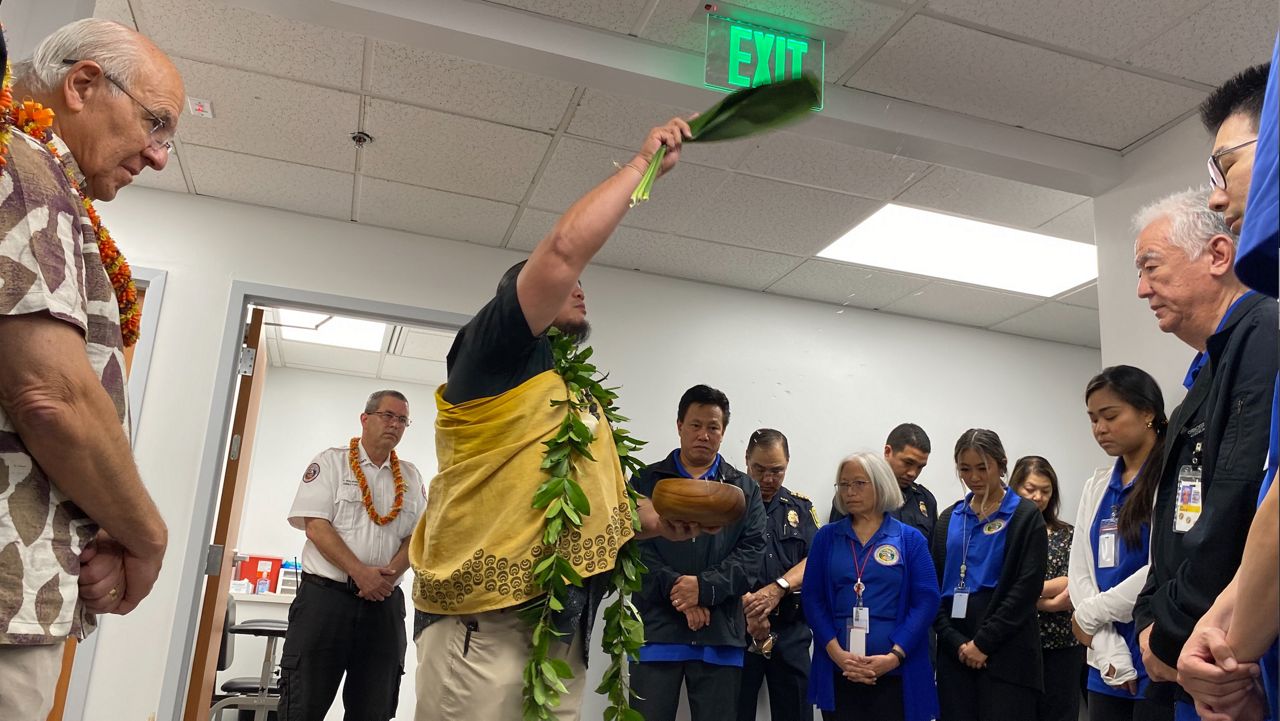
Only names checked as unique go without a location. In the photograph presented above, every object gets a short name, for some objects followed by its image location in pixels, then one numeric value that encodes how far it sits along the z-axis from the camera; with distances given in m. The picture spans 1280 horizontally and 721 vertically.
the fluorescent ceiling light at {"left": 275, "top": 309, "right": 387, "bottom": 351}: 6.77
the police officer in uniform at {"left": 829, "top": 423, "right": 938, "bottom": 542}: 4.46
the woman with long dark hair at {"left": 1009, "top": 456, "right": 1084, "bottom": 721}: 3.84
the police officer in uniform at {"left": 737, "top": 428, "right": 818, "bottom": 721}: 4.02
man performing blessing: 1.60
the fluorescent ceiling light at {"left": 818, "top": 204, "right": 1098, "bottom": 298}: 4.52
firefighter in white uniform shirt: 3.63
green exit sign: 3.01
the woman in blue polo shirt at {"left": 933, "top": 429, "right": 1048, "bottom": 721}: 3.44
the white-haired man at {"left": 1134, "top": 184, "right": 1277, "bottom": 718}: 1.40
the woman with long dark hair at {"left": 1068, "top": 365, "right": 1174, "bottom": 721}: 2.38
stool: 5.03
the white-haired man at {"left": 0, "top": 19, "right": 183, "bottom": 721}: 1.01
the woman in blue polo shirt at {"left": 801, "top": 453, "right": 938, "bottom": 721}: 3.42
